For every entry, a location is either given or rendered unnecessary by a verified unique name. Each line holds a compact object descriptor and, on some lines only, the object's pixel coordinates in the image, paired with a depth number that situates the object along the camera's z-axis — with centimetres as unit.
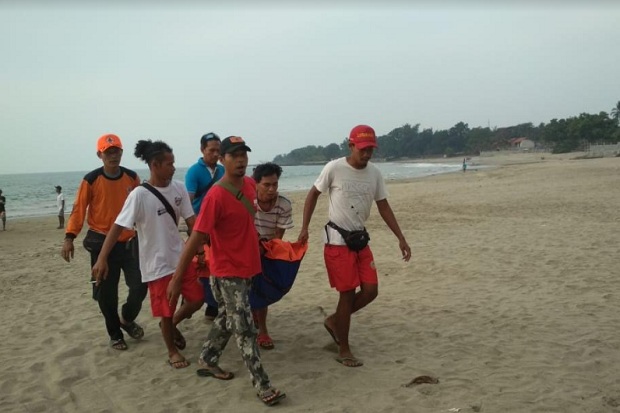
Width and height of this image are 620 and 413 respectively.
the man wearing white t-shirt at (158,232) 404
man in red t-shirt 352
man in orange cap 454
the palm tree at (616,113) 9288
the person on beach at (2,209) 1761
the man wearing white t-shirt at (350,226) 421
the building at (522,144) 10253
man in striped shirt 440
